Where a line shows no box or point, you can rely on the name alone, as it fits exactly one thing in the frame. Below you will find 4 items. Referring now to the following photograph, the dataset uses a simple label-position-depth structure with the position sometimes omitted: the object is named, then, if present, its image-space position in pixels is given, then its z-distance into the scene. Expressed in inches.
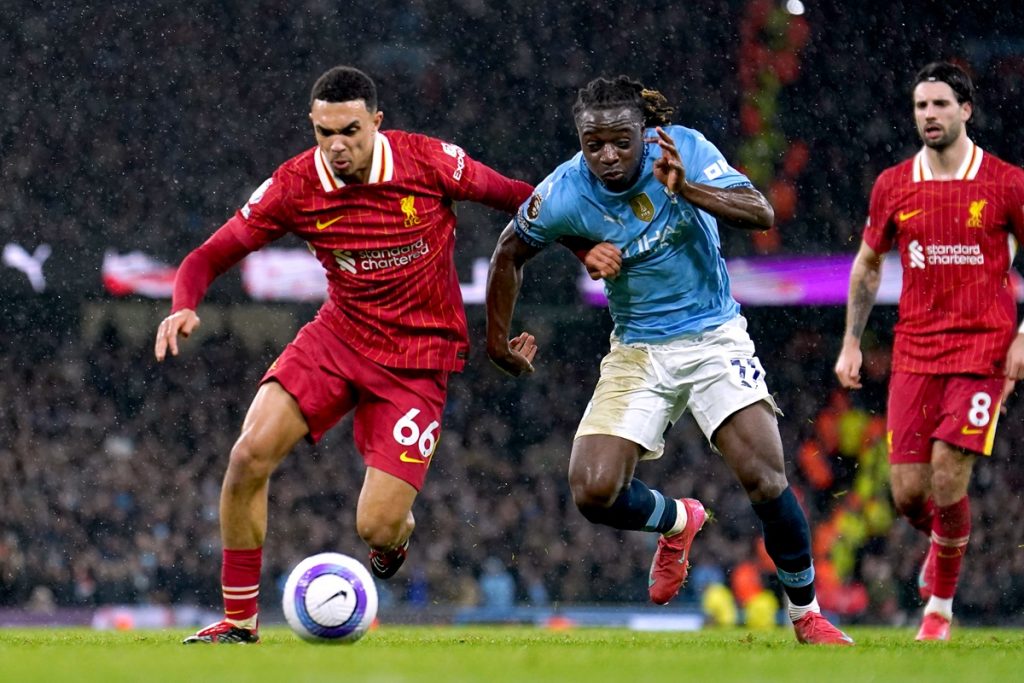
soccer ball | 414.9
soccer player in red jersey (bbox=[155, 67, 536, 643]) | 449.7
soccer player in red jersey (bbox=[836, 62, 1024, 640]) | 510.3
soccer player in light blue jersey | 449.7
